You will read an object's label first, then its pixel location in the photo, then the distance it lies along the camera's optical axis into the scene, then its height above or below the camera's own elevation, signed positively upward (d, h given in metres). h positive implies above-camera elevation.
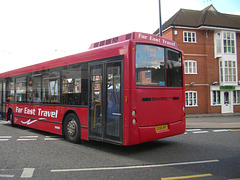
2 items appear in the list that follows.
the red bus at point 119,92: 5.63 +0.05
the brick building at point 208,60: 23.91 +3.68
